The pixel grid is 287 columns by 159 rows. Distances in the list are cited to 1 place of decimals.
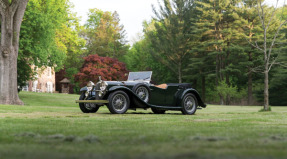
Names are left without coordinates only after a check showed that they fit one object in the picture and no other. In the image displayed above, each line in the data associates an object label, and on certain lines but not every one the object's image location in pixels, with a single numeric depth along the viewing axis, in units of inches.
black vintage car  436.5
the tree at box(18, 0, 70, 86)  985.5
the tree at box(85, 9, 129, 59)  2343.8
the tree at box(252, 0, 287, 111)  1379.2
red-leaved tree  1601.9
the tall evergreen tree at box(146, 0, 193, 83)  1763.0
